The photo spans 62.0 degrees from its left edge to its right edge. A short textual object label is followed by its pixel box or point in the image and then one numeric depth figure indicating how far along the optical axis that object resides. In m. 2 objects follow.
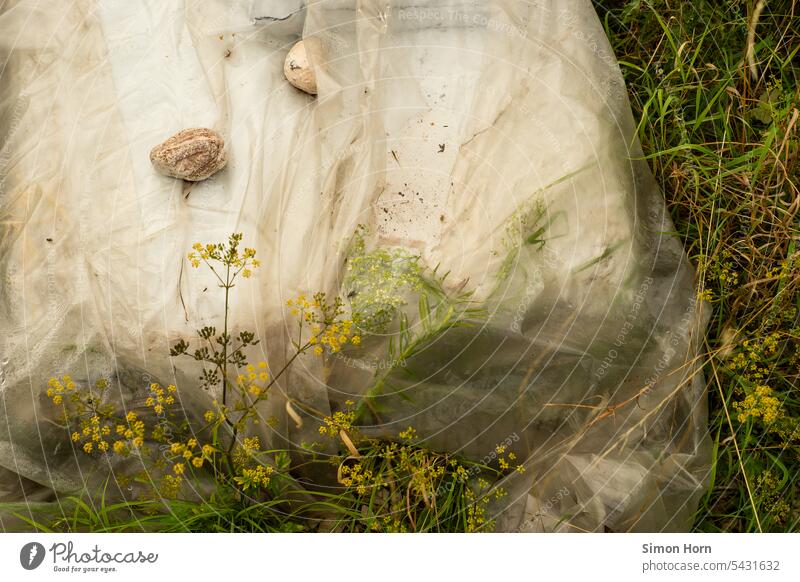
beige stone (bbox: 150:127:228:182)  1.26
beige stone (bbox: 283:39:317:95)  1.31
